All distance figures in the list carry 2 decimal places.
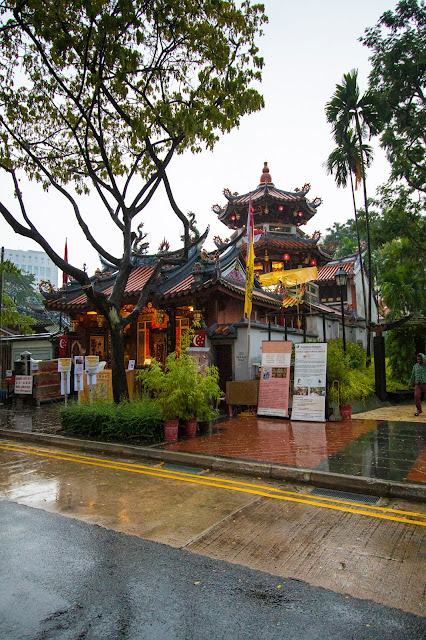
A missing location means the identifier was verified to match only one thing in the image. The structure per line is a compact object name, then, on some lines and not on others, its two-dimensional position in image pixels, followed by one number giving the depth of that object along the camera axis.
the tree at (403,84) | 19.39
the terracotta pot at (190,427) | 9.61
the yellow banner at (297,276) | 23.39
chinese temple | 15.73
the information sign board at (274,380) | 11.92
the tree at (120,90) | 9.22
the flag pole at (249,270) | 13.41
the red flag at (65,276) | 23.64
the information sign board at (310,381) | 11.40
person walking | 11.69
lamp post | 14.77
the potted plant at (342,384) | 11.75
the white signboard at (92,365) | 12.26
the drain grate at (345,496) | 5.58
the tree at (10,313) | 14.37
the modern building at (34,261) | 143.25
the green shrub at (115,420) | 9.03
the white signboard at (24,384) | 16.56
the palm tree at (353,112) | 22.09
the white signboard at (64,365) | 12.90
